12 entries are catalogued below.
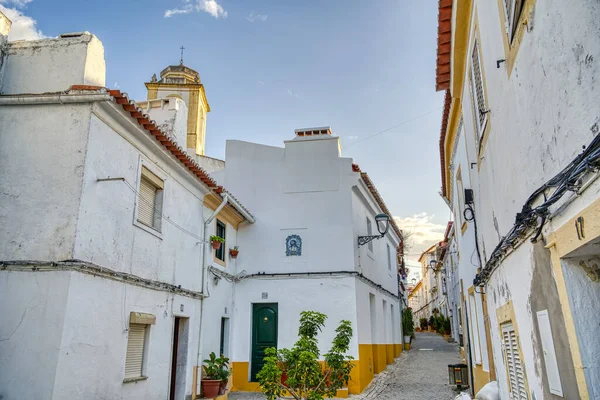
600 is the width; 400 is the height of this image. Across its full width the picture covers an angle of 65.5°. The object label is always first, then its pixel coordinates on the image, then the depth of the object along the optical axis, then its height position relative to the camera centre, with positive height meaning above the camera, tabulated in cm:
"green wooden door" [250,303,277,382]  1356 +57
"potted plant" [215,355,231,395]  1090 -53
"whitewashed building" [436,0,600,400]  250 +114
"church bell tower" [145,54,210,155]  2725 +1488
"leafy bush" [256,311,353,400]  790 -34
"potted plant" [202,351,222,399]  1052 -62
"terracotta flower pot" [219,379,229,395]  1082 -83
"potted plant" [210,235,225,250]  1167 +258
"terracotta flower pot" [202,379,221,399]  1050 -83
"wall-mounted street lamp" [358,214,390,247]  1400 +354
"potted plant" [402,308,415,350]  2512 +114
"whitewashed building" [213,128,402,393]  1349 +301
